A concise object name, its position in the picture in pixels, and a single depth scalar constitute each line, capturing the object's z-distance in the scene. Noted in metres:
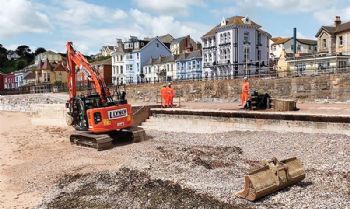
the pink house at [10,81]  114.69
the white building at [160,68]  69.87
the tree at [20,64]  145.94
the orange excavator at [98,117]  15.98
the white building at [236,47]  55.38
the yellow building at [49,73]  97.81
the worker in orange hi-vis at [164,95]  23.08
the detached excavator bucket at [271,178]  8.62
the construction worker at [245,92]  20.60
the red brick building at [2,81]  114.74
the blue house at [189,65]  63.86
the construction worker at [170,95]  23.11
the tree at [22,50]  171.00
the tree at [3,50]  162.69
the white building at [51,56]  134.00
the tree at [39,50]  164.30
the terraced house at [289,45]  79.00
